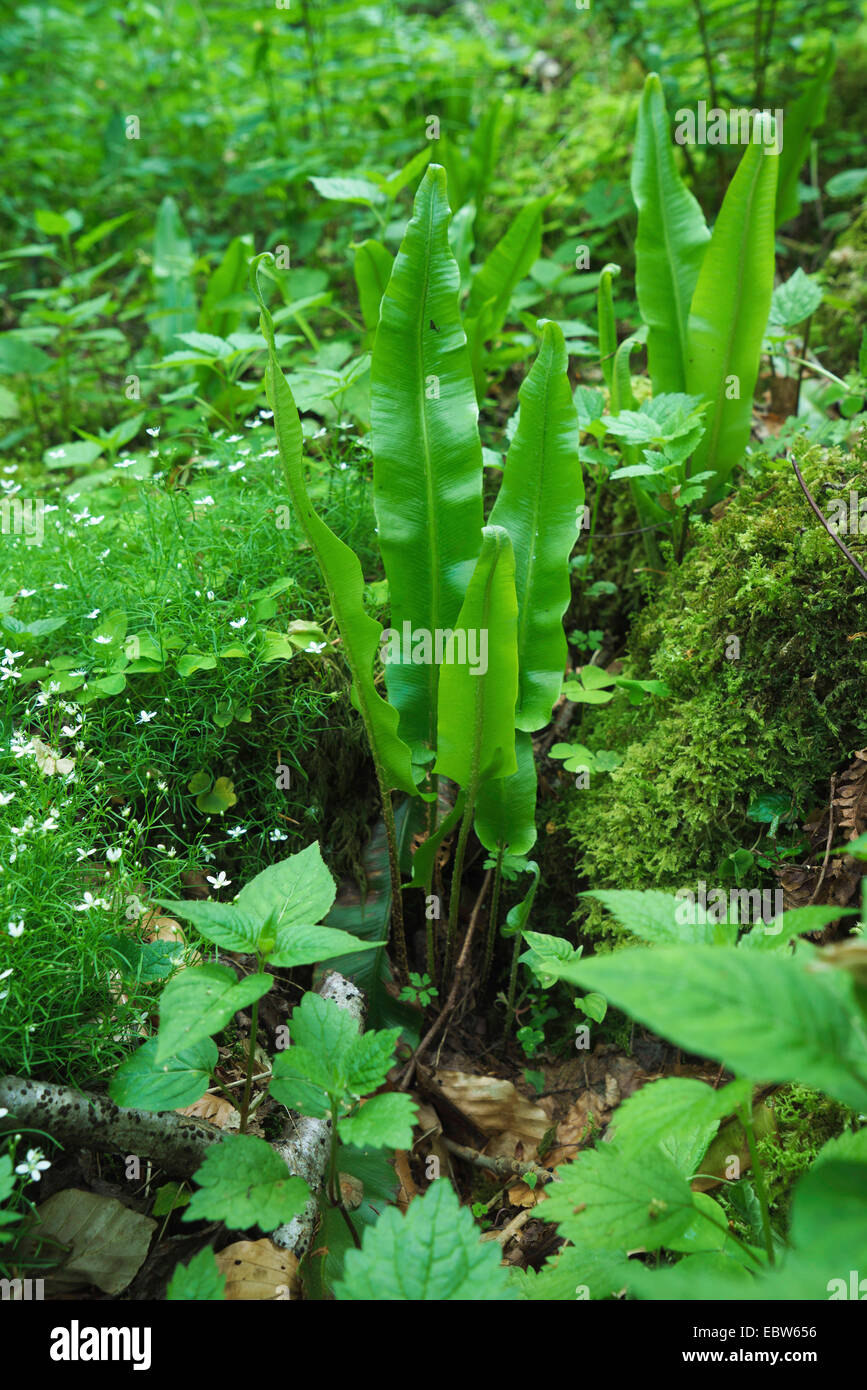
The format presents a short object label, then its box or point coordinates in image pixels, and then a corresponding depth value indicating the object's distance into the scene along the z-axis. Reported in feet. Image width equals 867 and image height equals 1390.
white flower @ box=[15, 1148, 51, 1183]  2.00
